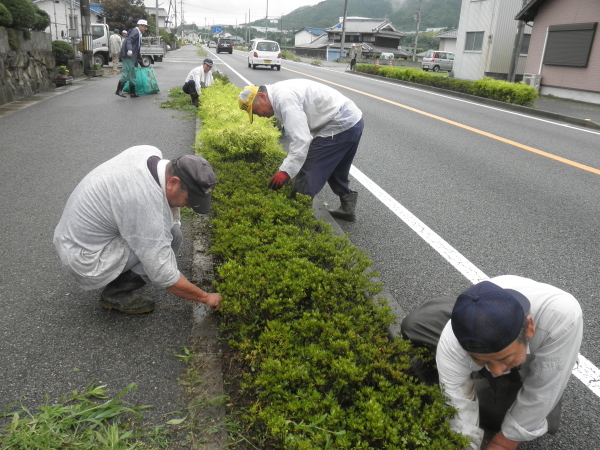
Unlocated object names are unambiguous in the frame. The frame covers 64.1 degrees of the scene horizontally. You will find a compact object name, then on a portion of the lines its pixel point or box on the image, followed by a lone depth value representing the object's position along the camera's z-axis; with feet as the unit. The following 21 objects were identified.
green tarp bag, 44.75
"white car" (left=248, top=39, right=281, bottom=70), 94.17
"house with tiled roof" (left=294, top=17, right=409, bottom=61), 222.89
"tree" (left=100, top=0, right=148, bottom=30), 147.02
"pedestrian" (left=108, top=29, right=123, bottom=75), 72.60
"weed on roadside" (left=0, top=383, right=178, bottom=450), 6.73
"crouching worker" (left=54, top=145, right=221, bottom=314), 8.68
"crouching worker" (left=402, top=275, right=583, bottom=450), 5.81
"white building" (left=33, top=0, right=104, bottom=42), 60.80
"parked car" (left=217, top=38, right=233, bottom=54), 187.93
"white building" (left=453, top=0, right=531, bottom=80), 80.74
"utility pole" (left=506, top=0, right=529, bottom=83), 63.72
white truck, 82.17
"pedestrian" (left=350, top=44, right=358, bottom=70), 98.07
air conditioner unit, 66.49
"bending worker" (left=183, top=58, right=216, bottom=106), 38.06
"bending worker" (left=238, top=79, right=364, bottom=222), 12.85
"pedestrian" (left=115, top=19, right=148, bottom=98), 41.47
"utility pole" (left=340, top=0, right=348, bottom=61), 134.98
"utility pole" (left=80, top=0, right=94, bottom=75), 61.72
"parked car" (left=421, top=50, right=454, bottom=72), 141.59
